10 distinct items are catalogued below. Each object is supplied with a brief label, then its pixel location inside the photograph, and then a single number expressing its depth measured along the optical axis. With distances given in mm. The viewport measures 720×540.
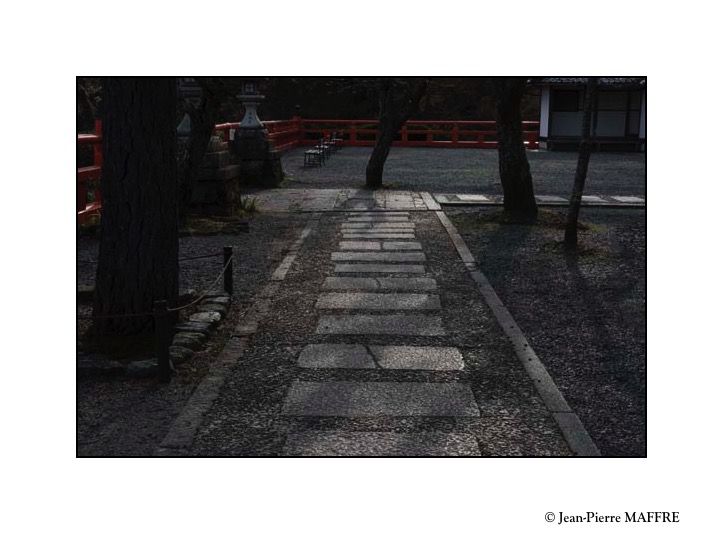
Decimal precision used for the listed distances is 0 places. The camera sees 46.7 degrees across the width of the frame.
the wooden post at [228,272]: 7332
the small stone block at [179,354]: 5527
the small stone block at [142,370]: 5340
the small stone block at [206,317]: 6344
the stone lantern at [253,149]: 16812
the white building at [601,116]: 28188
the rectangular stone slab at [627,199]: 15039
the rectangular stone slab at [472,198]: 14938
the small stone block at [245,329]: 6270
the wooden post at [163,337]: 5191
